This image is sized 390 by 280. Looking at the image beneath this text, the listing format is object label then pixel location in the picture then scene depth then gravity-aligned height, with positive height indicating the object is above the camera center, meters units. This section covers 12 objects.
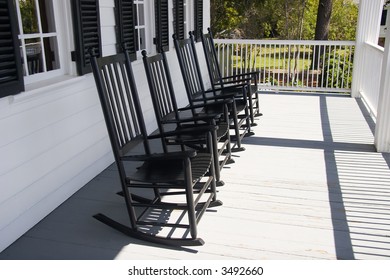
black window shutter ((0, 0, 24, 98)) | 2.35 -0.15
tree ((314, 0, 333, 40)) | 9.94 +0.13
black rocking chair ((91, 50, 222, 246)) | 2.46 -0.92
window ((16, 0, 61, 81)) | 2.82 -0.07
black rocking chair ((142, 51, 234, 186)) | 3.13 -0.70
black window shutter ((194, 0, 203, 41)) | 6.48 +0.13
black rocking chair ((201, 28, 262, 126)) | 4.90 -0.52
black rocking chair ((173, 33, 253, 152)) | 3.95 -0.66
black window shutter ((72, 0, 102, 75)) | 3.19 -0.04
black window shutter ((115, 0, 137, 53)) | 3.87 +0.01
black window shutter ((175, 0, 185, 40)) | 5.52 +0.08
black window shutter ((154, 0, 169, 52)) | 4.87 +0.01
